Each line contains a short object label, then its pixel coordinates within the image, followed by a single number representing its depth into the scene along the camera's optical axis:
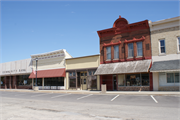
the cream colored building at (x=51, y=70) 29.38
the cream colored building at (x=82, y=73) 25.62
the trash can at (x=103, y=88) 19.49
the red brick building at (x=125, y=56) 21.33
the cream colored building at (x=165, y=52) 19.38
